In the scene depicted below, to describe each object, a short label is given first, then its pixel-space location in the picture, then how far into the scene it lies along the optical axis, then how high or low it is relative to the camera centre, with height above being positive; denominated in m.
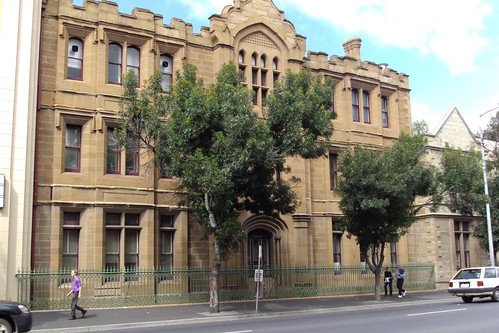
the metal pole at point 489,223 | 28.52 +1.12
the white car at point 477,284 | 21.89 -1.55
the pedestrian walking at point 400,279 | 26.28 -1.57
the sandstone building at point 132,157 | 21.72 +3.89
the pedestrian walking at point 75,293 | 17.30 -1.37
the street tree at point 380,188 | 22.80 +2.40
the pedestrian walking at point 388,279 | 26.94 -1.60
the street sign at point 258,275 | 19.25 -0.95
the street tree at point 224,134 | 18.00 +3.84
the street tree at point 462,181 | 25.27 +2.94
